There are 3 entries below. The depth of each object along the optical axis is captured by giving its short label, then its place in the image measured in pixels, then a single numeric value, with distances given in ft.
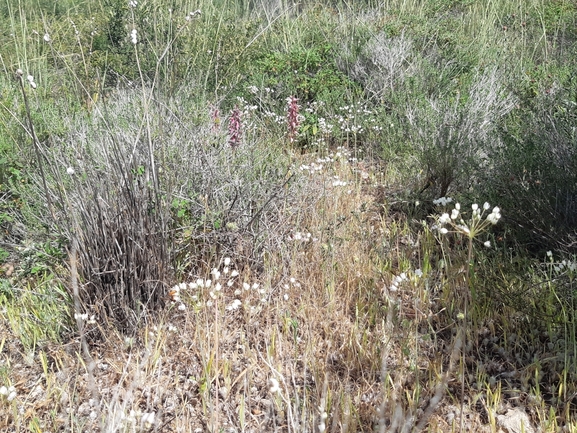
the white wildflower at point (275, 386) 5.76
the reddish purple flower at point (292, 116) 10.92
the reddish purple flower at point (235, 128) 10.16
